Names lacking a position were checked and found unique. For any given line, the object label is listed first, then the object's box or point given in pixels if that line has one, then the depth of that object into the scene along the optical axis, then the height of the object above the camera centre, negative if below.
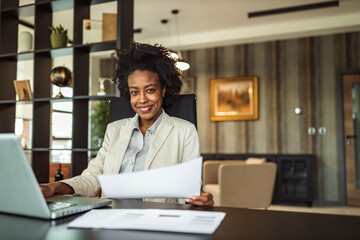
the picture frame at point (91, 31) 2.95 +0.93
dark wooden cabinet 5.17 -0.70
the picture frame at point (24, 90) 3.22 +0.45
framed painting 5.78 +0.64
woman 1.57 +0.02
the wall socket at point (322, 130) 5.39 +0.05
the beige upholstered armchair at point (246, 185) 3.68 -0.57
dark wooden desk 0.67 -0.21
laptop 0.78 -0.13
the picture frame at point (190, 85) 6.21 +0.94
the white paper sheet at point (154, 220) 0.69 -0.19
